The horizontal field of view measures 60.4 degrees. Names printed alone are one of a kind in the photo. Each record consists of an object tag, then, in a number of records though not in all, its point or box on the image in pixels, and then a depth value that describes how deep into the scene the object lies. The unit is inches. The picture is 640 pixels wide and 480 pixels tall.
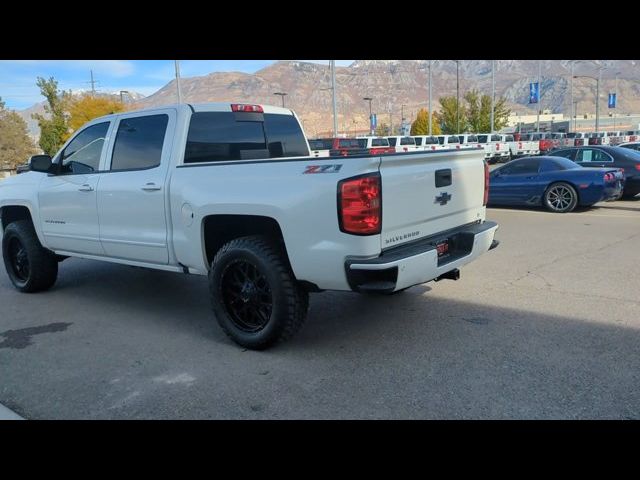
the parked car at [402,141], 1186.2
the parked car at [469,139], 1379.2
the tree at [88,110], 1617.9
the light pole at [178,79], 833.7
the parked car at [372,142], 1080.8
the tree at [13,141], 2534.4
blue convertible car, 467.2
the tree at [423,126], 2667.3
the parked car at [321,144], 1010.5
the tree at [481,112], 2210.9
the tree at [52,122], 1405.0
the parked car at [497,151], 1202.7
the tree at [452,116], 2365.8
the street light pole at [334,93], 1159.4
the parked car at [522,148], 1244.5
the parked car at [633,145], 690.5
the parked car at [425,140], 1292.4
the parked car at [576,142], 1207.7
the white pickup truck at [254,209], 153.6
